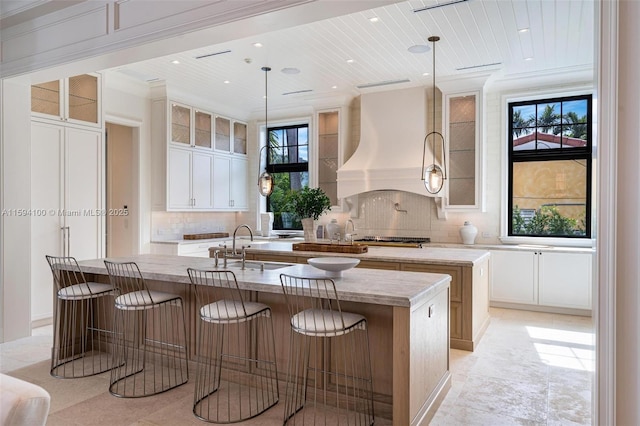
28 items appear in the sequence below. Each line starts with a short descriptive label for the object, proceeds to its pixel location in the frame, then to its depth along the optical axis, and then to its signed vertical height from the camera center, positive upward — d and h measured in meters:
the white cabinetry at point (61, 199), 4.59 +0.11
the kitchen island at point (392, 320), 2.37 -0.72
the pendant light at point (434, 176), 4.26 +0.34
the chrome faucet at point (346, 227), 6.92 -0.29
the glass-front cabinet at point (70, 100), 4.62 +1.26
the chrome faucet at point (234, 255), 3.35 -0.37
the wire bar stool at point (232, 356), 2.73 -1.10
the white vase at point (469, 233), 5.94 -0.33
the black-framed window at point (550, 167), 5.68 +0.59
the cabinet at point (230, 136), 7.31 +1.33
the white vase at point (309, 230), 5.31 -0.26
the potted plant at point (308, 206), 5.24 +0.04
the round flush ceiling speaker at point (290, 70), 5.50 +1.84
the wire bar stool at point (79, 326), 3.41 -1.08
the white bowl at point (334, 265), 2.89 -0.39
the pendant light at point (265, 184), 5.16 +0.31
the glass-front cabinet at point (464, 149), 5.79 +0.85
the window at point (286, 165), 7.71 +0.83
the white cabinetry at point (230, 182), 7.25 +0.49
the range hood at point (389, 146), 5.98 +0.95
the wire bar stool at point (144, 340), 3.10 -1.12
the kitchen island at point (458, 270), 4.00 -0.60
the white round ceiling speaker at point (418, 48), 4.66 +1.82
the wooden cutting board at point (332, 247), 4.60 -0.43
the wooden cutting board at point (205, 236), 6.64 -0.44
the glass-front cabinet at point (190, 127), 6.40 +1.32
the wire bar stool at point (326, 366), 2.53 -1.05
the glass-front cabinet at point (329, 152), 6.90 +0.96
